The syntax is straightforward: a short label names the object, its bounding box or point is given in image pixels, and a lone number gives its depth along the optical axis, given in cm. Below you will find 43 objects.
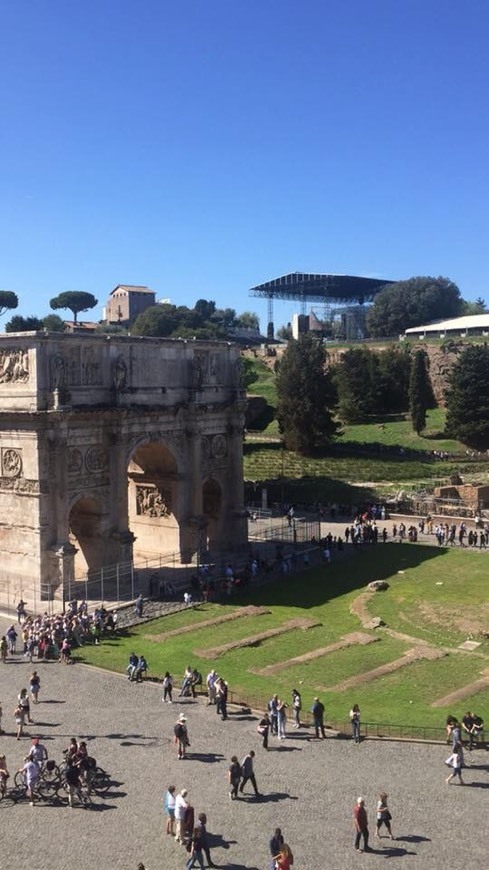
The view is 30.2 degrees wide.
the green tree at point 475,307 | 16325
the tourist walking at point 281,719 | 2284
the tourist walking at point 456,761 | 1992
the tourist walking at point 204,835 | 1594
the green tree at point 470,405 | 7519
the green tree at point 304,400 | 7288
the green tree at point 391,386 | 9062
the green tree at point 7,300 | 13712
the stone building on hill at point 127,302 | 16388
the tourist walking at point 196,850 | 1580
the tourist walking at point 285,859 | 1478
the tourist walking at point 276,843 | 1565
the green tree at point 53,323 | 13538
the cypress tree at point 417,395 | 7950
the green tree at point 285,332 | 17312
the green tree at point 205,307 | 18021
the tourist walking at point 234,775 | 1900
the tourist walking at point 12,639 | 3050
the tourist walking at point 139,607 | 3444
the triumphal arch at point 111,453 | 3628
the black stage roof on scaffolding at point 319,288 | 15838
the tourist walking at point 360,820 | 1666
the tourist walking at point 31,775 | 1902
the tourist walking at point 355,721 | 2225
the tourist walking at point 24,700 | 2323
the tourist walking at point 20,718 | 2306
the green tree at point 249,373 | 9968
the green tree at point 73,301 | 15300
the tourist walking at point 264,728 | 2211
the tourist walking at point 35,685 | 2536
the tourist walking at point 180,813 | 1709
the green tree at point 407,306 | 13662
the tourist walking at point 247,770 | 1916
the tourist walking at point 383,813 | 1723
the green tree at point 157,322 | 13425
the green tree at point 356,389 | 8812
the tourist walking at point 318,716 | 2269
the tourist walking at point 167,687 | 2538
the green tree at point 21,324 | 12019
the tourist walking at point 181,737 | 2150
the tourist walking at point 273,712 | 2302
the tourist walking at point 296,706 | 2348
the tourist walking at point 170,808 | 1752
